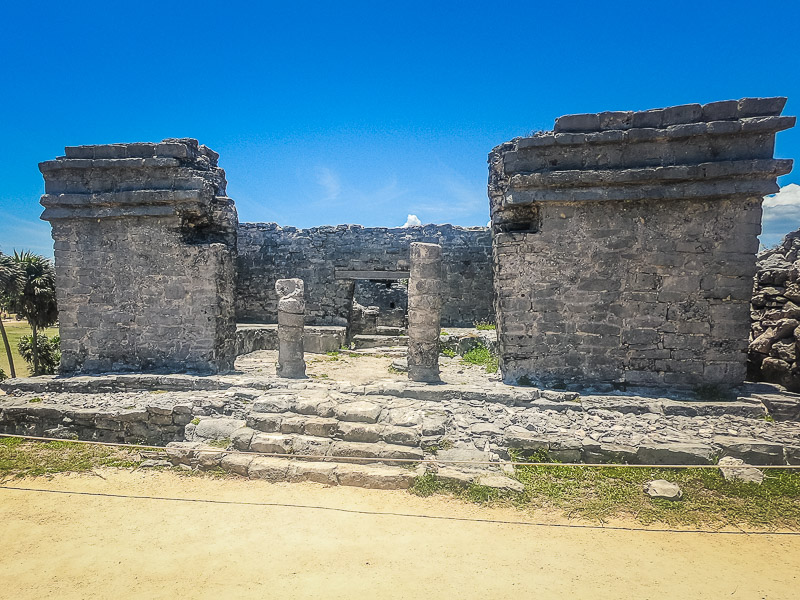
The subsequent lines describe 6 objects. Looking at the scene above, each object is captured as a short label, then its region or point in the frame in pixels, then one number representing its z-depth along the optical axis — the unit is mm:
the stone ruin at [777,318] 7238
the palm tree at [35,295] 16438
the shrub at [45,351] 17322
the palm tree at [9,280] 15391
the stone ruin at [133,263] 8086
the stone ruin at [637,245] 6520
